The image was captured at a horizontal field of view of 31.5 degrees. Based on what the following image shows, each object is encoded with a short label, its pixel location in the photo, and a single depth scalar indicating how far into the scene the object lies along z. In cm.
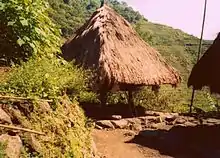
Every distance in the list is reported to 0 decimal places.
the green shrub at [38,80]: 557
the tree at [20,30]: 671
